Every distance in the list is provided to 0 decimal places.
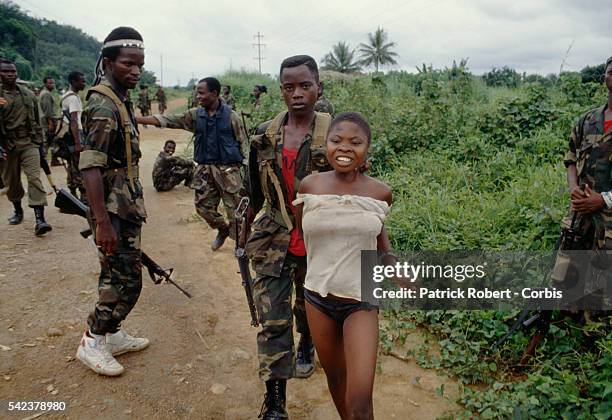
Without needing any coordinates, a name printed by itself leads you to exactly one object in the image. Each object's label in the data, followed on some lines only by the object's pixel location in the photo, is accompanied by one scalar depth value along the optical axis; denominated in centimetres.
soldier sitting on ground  792
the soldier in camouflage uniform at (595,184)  277
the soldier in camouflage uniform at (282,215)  241
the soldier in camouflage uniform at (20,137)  548
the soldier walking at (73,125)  606
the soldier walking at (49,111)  794
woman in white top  184
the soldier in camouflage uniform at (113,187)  259
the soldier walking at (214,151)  504
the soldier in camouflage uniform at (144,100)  1925
